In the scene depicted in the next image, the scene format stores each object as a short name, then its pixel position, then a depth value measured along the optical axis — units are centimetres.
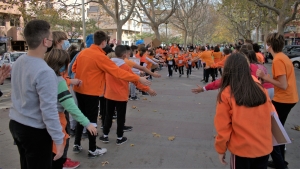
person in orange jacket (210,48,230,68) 1111
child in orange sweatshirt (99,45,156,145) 491
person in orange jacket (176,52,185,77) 1666
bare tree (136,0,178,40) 2692
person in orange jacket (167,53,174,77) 1627
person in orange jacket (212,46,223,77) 1394
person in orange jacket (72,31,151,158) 410
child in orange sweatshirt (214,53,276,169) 243
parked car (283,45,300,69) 2633
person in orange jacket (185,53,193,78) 1680
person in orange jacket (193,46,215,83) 1373
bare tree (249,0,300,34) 1947
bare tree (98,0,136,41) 1830
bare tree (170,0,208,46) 3488
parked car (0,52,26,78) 1751
